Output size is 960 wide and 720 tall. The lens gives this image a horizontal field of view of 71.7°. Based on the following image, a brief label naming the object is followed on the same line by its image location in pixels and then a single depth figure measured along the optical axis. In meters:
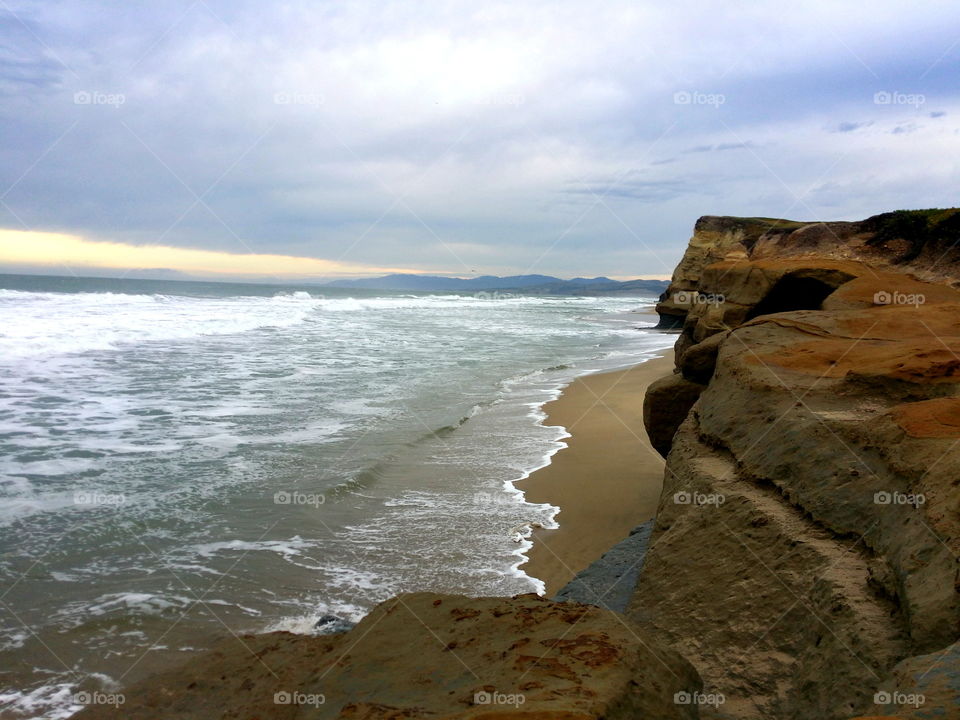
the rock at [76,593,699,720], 2.07
